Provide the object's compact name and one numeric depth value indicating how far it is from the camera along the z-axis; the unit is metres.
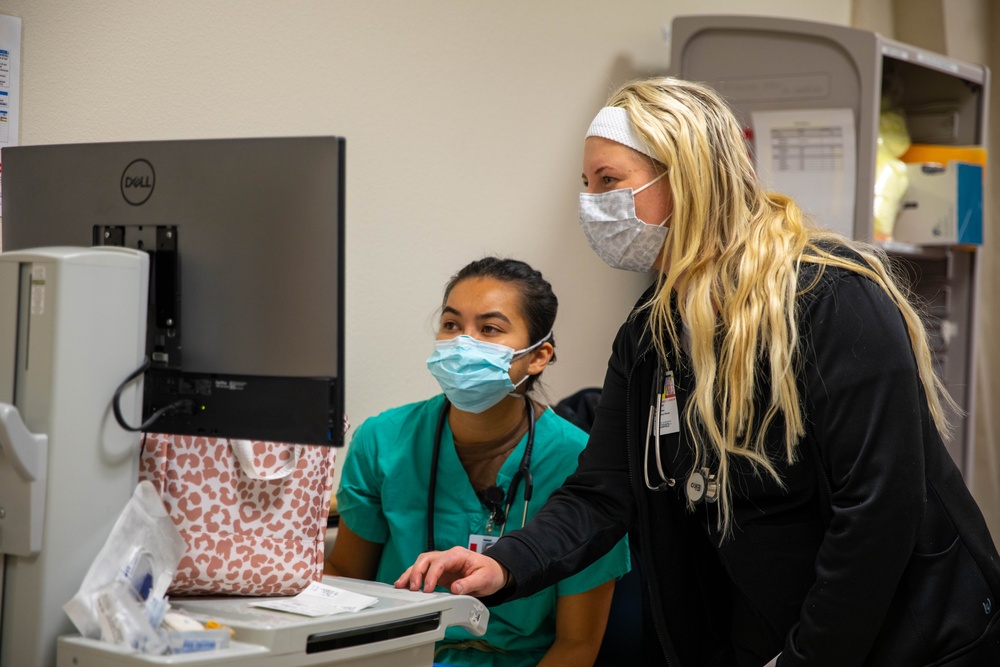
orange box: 3.27
